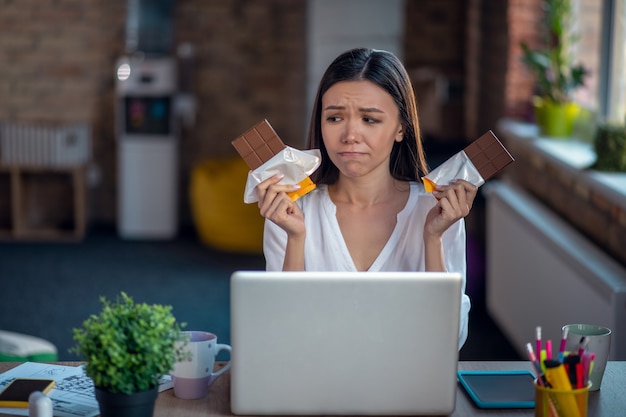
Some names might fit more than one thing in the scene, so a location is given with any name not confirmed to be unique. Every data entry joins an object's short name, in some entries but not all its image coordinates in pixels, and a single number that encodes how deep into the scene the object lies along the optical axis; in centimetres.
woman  250
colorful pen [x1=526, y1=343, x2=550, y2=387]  211
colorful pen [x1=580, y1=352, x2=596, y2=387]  211
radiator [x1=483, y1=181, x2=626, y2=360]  329
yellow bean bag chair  663
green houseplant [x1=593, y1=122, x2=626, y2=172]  367
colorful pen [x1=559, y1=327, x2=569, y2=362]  216
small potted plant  202
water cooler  684
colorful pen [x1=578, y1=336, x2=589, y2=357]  213
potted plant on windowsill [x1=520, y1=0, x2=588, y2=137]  460
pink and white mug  223
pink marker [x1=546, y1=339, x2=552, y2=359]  214
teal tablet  221
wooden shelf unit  704
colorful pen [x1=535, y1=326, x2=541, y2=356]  215
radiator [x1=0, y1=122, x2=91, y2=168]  687
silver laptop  203
